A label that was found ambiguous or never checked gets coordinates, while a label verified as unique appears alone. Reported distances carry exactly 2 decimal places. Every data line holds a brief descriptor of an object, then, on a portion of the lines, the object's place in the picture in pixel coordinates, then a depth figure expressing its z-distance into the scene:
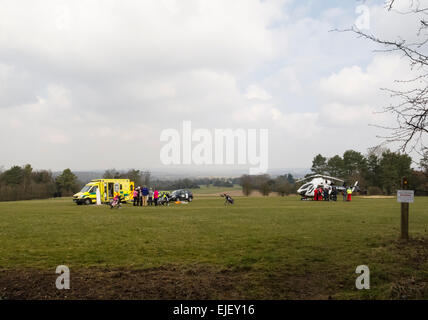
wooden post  10.15
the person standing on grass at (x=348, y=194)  37.61
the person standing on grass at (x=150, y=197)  32.37
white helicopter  40.97
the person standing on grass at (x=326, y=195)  39.31
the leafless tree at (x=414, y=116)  5.96
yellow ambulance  33.38
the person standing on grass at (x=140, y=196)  30.91
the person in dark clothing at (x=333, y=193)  40.22
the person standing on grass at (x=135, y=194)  30.66
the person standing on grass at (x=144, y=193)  30.96
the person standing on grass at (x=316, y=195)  39.99
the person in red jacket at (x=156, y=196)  31.59
